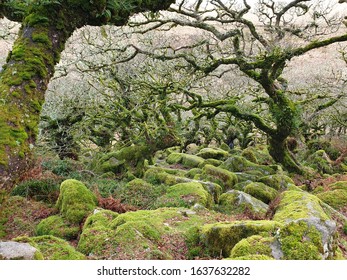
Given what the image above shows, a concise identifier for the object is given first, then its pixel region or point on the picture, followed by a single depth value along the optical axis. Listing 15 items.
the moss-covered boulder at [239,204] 10.59
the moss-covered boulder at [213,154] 23.23
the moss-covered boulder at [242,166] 17.67
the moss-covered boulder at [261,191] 12.63
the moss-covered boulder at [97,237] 6.29
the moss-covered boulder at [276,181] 14.56
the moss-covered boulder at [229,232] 6.00
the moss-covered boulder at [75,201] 9.06
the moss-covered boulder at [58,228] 8.30
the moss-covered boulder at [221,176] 14.39
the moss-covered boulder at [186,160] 21.58
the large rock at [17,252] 4.34
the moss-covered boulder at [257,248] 5.18
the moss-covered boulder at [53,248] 5.64
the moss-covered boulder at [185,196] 10.27
